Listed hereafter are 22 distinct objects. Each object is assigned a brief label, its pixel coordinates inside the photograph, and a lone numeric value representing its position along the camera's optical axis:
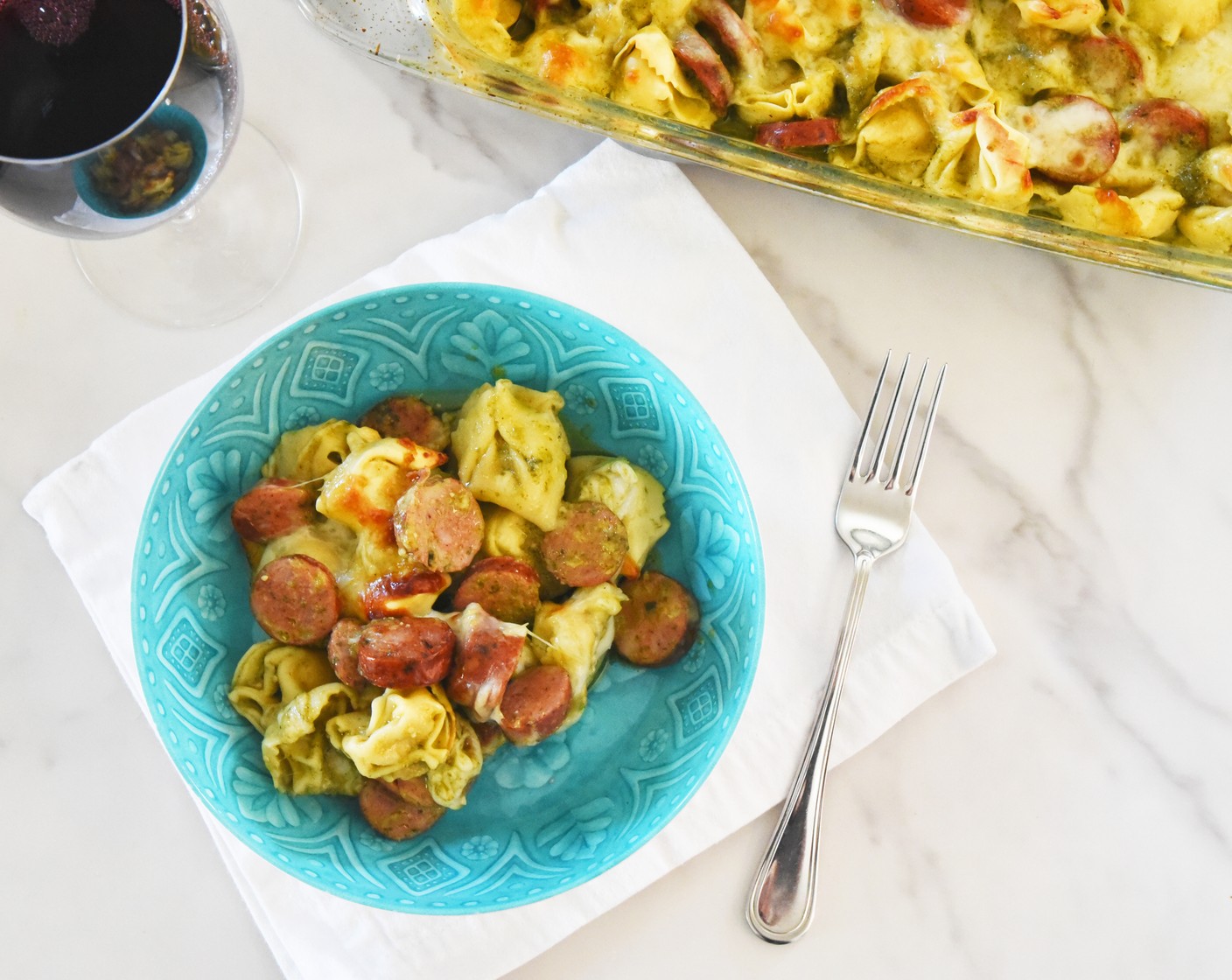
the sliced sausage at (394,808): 0.71
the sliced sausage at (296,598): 0.71
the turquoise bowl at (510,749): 0.71
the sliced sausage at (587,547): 0.72
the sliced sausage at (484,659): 0.70
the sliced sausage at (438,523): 0.70
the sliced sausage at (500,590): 0.72
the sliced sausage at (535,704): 0.71
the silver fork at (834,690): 0.78
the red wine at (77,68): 0.70
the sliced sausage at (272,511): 0.72
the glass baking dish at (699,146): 0.77
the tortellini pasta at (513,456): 0.72
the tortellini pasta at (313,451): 0.73
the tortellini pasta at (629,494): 0.73
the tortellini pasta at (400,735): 0.69
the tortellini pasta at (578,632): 0.72
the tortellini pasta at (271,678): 0.72
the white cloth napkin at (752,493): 0.76
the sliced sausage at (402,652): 0.69
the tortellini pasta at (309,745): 0.70
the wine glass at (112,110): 0.70
